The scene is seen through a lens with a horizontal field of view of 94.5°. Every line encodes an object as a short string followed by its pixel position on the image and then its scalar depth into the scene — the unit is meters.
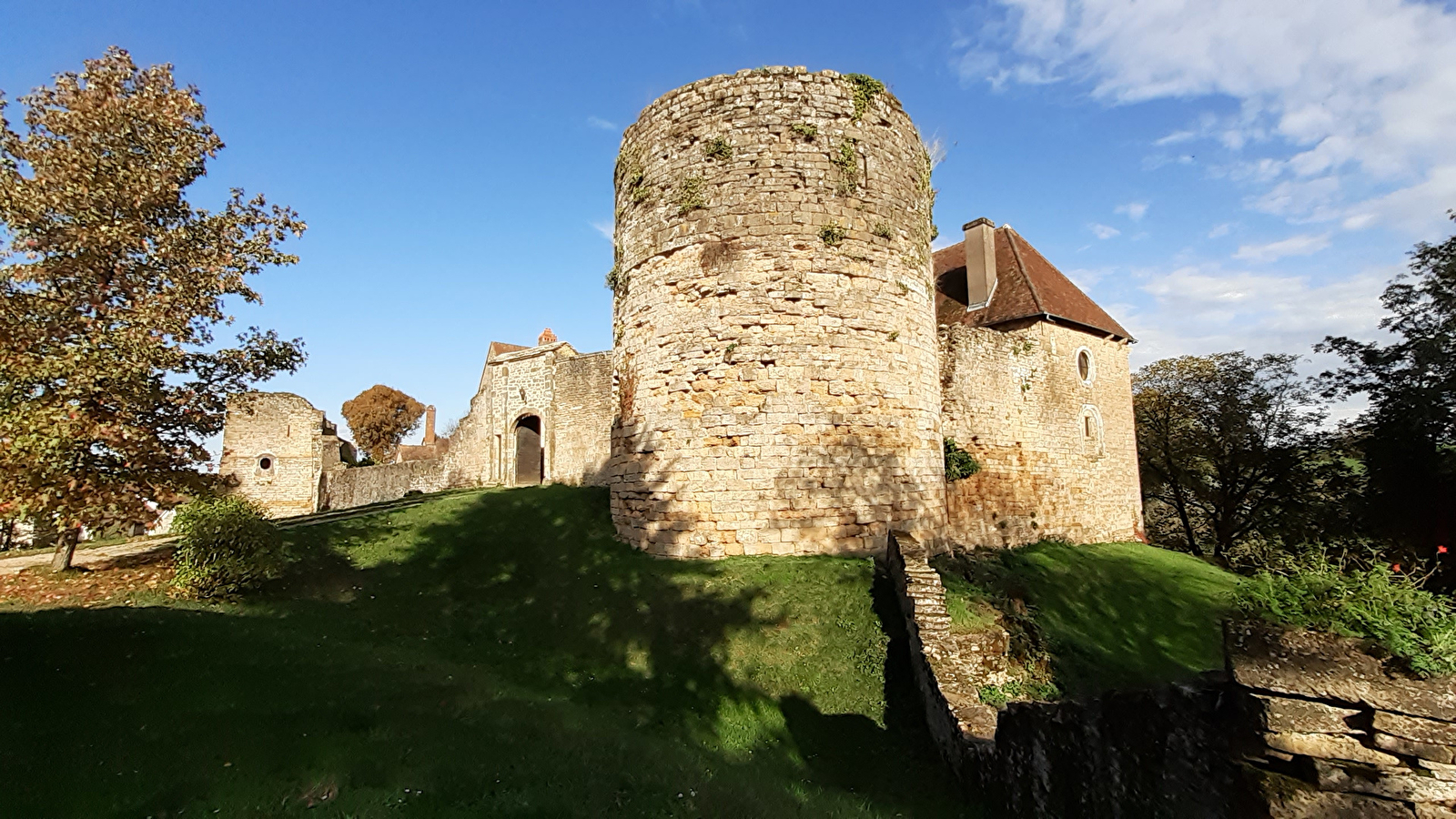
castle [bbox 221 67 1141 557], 9.51
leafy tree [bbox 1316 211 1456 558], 16.25
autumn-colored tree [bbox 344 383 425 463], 47.41
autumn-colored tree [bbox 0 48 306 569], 9.61
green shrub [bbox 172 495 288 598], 9.51
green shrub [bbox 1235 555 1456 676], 3.31
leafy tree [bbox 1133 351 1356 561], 22.69
